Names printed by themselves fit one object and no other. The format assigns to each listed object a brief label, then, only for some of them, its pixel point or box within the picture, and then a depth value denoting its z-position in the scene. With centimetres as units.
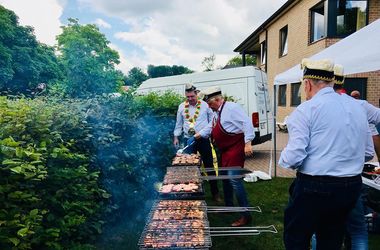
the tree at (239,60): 4536
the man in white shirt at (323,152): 230
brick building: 1428
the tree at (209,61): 4859
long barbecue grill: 232
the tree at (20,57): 2403
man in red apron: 466
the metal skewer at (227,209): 380
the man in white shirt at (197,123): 600
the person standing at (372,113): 390
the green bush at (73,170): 236
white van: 995
